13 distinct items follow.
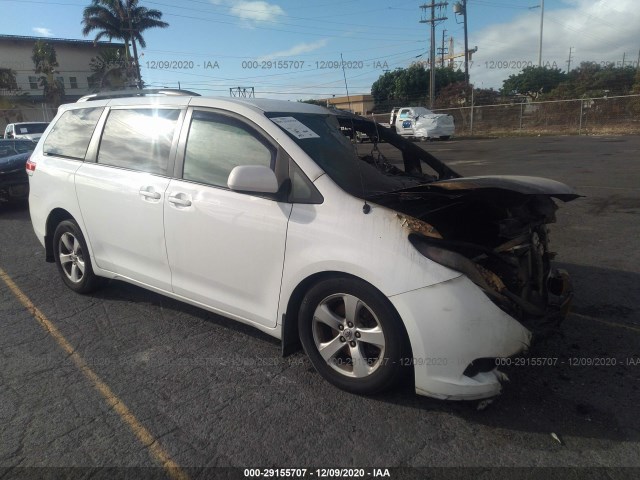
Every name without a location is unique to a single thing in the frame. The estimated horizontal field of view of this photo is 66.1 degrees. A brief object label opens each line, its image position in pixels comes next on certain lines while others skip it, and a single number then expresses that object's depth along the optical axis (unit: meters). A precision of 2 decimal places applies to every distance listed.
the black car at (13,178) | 9.27
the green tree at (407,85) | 53.22
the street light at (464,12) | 40.97
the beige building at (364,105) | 47.47
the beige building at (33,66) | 49.34
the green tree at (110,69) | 49.84
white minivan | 2.63
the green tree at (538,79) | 57.50
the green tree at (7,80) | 47.58
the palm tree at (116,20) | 43.28
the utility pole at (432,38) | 36.66
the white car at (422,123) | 28.85
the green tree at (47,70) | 50.50
